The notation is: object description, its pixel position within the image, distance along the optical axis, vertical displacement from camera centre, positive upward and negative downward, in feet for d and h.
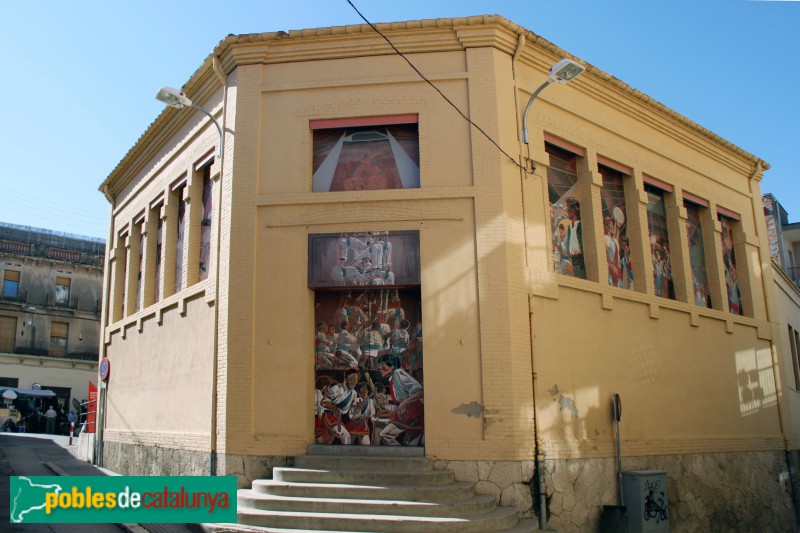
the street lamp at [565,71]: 34.35 +16.28
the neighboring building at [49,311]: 130.31 +21.24
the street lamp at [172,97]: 36.81 +16.55
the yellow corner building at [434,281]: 35.09 +7.01
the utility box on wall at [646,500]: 35.88 -4.50
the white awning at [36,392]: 112.27 +5.44
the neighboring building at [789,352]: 52.90 +4.40
